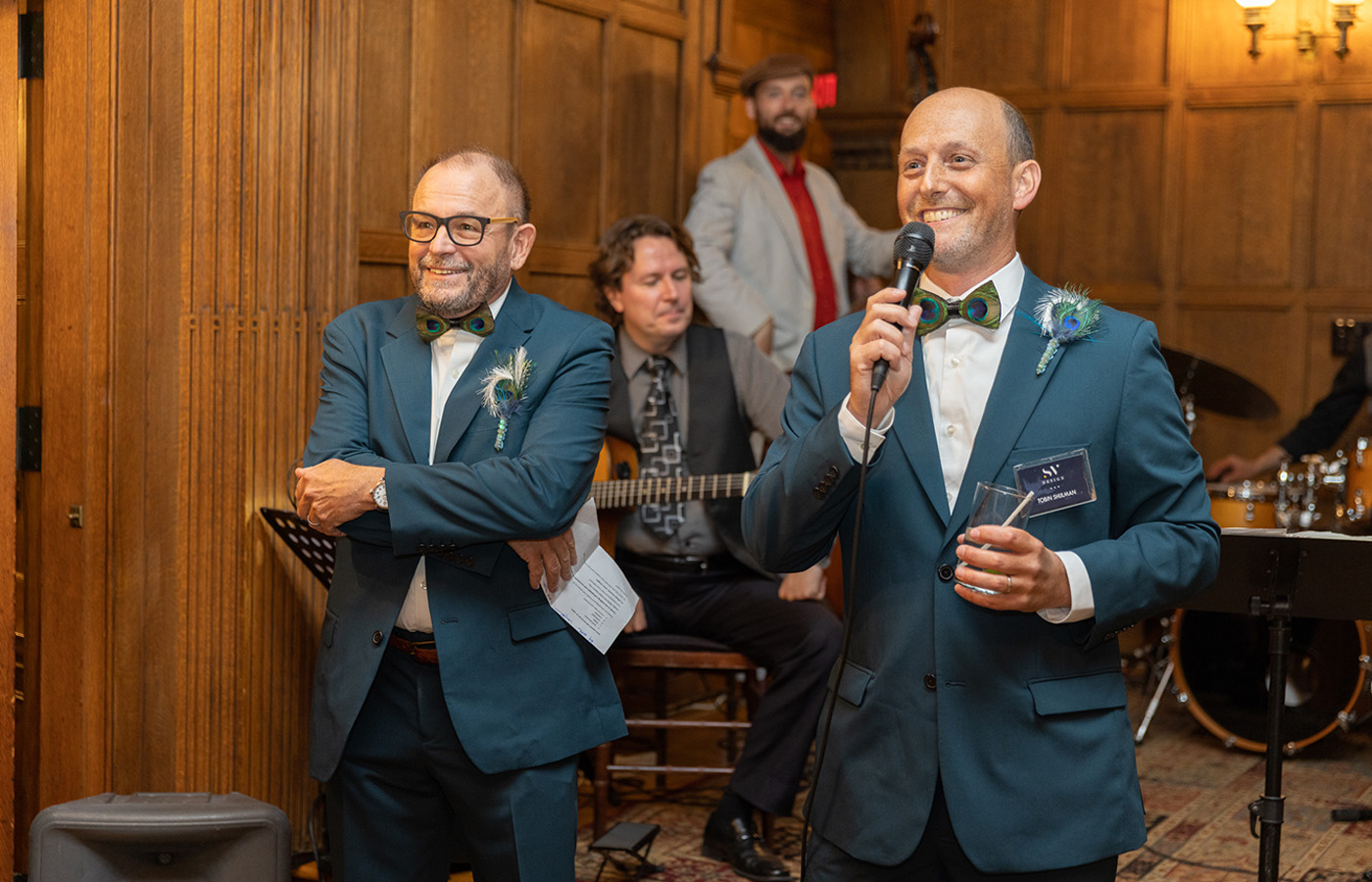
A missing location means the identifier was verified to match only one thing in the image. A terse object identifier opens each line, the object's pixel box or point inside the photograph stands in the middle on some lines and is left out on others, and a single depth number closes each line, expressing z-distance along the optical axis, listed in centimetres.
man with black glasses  237
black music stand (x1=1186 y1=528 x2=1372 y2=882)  295
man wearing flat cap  484
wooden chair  387
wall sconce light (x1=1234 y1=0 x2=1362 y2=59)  614
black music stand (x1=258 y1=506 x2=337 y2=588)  313
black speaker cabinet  226
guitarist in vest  398
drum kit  476
